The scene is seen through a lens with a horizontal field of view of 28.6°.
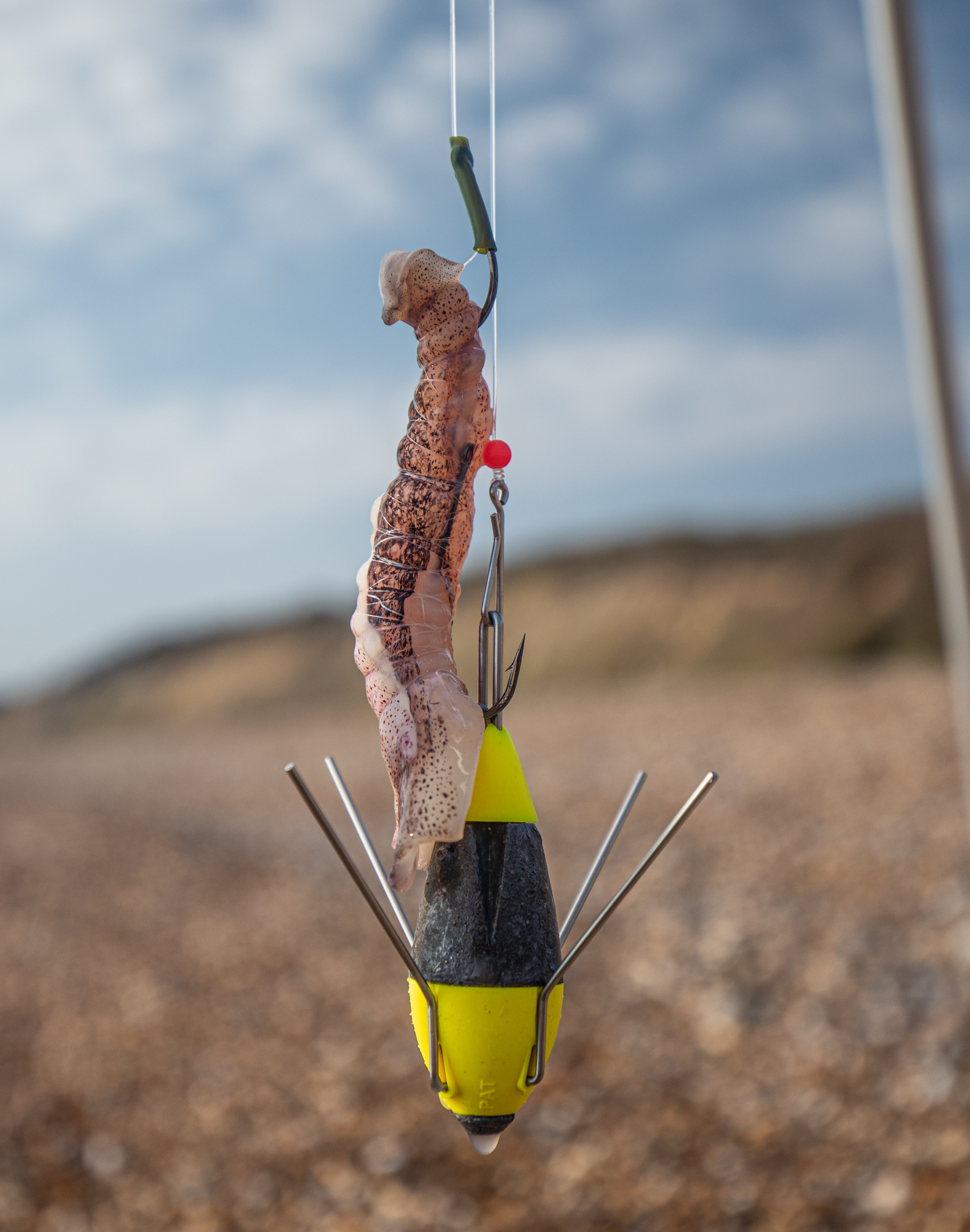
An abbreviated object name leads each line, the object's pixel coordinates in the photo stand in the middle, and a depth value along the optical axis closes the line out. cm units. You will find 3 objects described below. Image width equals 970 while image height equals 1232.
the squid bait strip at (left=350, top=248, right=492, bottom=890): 37
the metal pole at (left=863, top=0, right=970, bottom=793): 78
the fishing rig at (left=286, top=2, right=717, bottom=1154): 39
